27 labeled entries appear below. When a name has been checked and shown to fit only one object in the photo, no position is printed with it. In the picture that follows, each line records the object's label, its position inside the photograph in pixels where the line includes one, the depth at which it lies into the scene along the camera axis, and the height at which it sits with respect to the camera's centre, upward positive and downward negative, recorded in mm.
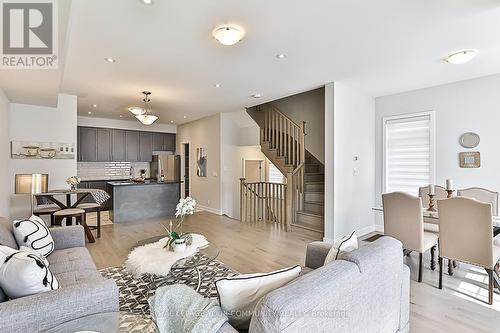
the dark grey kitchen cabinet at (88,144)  7109 +642
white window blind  4539 +259
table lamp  3984 -260
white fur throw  2152 -823
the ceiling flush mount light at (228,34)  2416 +1274
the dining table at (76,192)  4105 -505
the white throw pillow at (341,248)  1753 -579
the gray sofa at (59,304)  1248 -736
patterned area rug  2020 -1268
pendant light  5156 +1010
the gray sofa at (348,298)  1021 -629
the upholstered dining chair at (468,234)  2424 -687
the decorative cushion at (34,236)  2232 -615
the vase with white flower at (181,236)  2475 -703
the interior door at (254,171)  8180 -146
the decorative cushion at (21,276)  1403 -603
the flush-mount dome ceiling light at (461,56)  3021 +1306
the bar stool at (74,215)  3972 -755
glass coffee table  2223 -860
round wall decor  4015 +409
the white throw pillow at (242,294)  1189 -609
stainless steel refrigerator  8109 -8
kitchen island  5754 -795
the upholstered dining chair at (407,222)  2883 -664
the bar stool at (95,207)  4441 -698
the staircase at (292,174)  5082 -167
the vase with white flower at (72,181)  4604 -249
